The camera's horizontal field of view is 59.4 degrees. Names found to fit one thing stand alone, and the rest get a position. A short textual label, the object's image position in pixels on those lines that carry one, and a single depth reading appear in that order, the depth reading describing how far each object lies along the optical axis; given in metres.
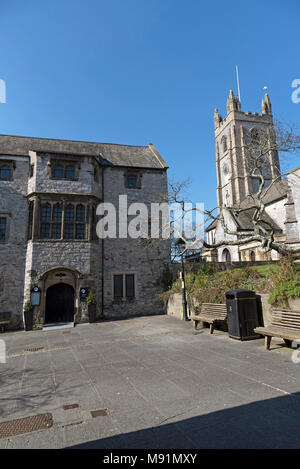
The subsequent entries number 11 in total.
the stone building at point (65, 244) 16.27
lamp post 13.52
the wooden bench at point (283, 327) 6.32
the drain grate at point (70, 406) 4.27
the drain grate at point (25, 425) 3.59
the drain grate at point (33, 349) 9.25
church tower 50.22
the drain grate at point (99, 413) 3.93
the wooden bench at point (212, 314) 9.82
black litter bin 8.55
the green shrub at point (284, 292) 8.14
